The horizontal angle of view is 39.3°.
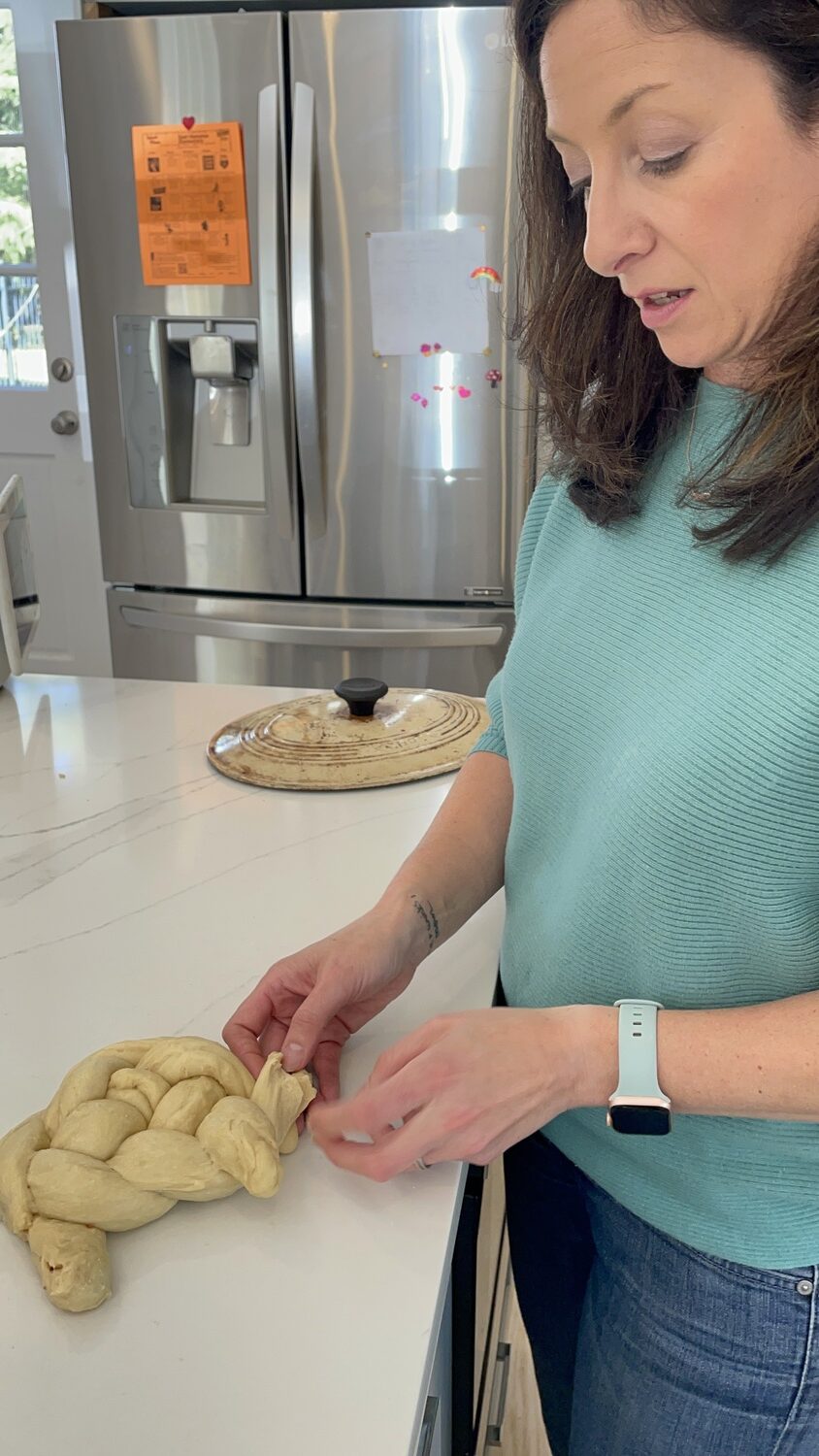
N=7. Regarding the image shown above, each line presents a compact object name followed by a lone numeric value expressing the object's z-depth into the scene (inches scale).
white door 100.1
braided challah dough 22.3
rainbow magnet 83.0
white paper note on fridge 82.8
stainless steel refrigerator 80.3
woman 23.1
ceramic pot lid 45.9
